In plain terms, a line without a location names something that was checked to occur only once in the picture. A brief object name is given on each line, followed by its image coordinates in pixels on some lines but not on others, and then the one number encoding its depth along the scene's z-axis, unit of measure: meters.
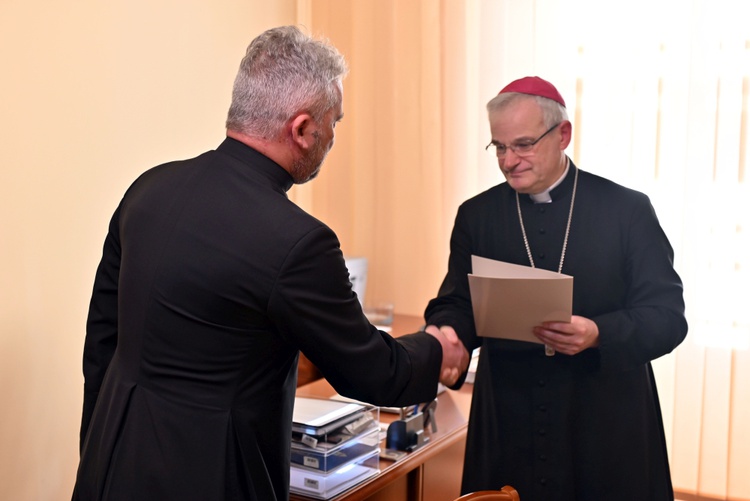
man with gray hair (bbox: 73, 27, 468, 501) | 1.58
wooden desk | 2.34
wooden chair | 1.67
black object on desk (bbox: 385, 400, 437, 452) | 2.51
